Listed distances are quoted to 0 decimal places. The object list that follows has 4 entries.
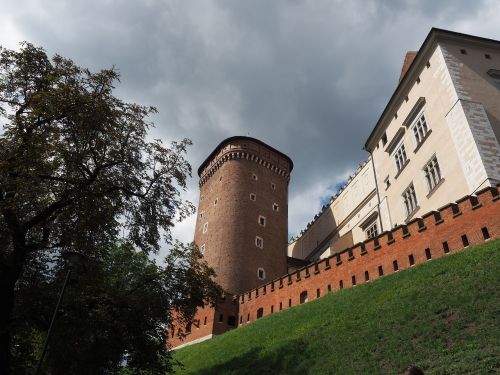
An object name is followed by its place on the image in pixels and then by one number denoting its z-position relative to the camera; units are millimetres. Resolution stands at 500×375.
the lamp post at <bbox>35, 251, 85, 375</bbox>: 9688
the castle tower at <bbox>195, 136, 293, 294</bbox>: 33156
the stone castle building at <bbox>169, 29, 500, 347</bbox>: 18531
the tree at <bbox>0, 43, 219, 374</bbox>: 11008
